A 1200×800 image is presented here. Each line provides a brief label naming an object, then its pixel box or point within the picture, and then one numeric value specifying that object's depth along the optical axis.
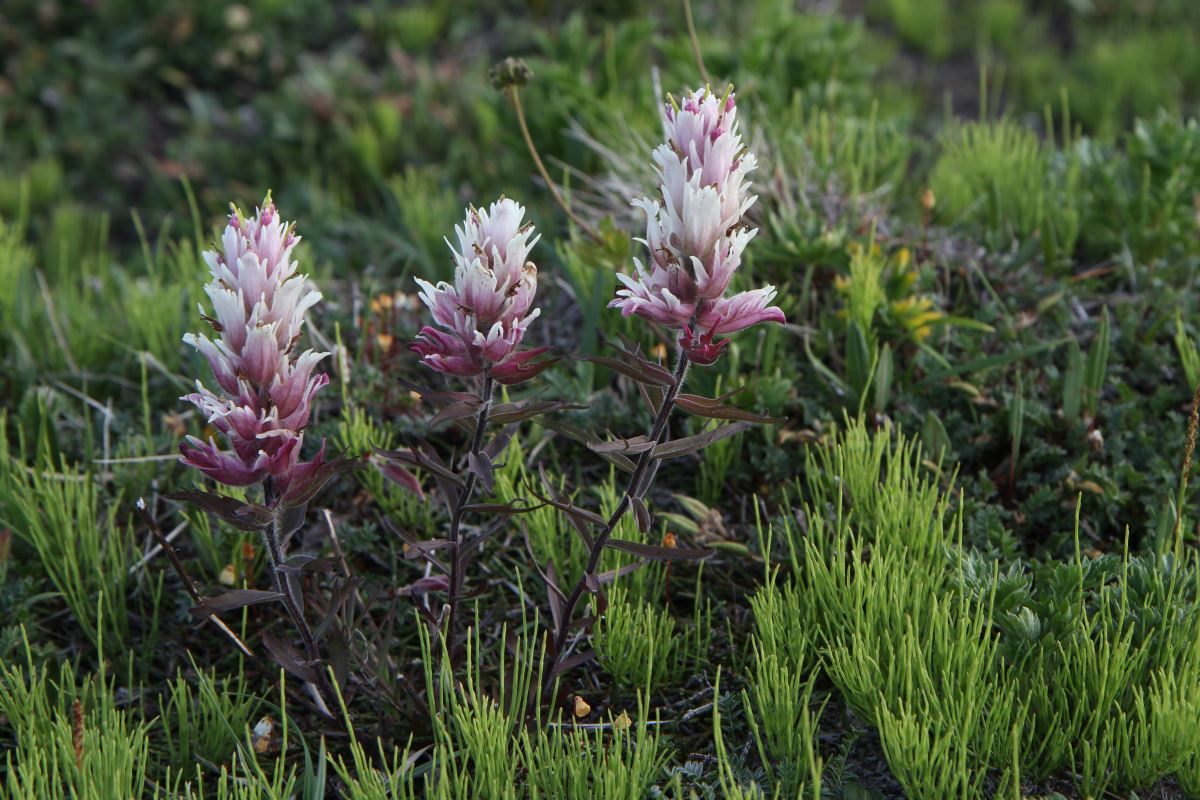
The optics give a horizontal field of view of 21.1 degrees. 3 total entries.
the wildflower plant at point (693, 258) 0.63
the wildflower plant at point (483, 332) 0.64
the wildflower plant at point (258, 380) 0.63
